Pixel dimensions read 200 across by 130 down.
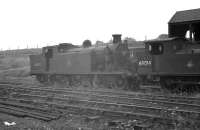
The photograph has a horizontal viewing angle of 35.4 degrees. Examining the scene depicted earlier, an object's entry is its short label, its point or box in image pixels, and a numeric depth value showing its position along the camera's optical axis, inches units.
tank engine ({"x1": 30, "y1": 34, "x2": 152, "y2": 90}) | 710.5
